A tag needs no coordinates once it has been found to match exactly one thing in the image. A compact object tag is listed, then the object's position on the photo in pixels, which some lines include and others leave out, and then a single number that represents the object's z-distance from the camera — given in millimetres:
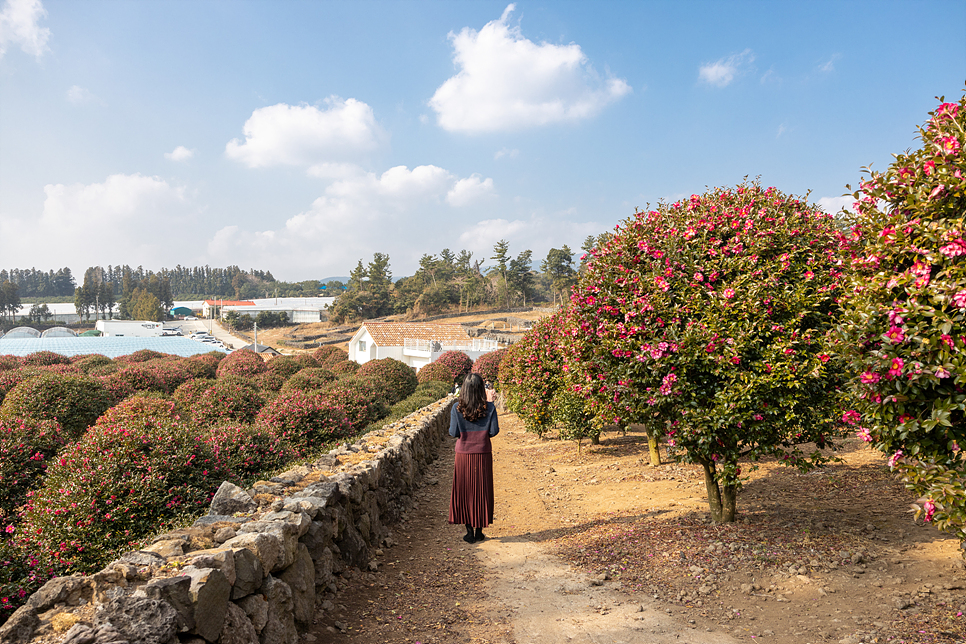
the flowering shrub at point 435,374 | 25052
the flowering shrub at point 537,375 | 13378
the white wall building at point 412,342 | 38062
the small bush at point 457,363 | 27562
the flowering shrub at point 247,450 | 7211
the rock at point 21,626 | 2617
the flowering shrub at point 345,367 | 21094
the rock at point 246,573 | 3391
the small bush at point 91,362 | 19038
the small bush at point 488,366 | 28484
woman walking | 6250
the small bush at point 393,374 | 18719
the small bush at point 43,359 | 22625
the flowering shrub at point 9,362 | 19845
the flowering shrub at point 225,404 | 10620
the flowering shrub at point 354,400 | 12141
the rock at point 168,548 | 3539
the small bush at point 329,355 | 27672
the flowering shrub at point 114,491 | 5281
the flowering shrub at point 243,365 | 19562
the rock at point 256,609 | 3434
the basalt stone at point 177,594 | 2830
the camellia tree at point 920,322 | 3361
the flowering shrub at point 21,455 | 7273
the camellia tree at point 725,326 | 5102
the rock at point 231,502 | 4785
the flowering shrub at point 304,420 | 9812
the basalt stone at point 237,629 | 3090
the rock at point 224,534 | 3915
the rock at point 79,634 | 2470
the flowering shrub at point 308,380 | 14672
